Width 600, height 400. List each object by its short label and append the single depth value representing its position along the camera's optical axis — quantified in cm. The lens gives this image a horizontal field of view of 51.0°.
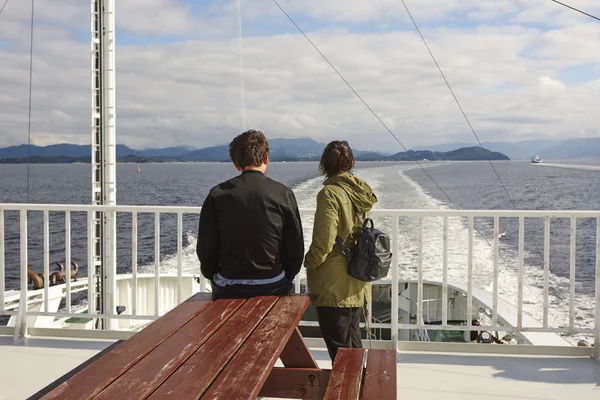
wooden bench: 247
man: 295
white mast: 741
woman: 332
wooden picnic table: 193
